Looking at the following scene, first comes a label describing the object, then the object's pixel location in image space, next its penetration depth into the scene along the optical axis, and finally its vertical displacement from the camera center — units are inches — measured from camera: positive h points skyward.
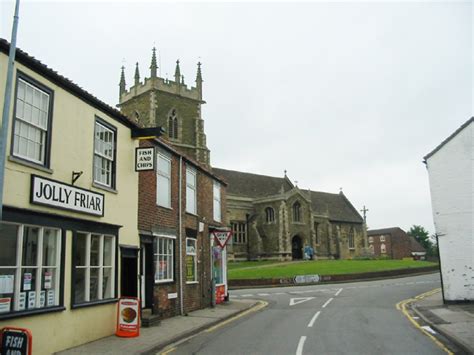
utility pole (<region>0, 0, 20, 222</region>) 282.4 +106.0
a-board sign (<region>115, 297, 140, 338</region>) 467.8 -50.2
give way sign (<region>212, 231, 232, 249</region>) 732.0 +41.3
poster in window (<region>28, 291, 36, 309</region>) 364.8 -23.1
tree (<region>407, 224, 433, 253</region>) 4926.2 +251.8
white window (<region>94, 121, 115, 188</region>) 481.7 +116.0
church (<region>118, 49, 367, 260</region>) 2401.6 +363.2
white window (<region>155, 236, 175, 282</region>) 593.0 +9.2
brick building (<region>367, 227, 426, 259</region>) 3779.5 +129.3
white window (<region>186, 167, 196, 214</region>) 716.0 +114.3
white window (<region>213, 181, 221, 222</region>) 860.4 +116.7
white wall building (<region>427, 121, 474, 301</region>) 743.7 +79.4
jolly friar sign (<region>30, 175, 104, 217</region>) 372.2 +61.7
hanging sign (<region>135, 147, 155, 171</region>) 534.3 +121.1
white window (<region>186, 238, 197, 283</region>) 692.7 +7.4
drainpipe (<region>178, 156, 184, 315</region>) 650.2 +37.1
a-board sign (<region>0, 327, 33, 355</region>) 285.9 -43.9
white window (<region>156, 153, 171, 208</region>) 611.5 +111.6
